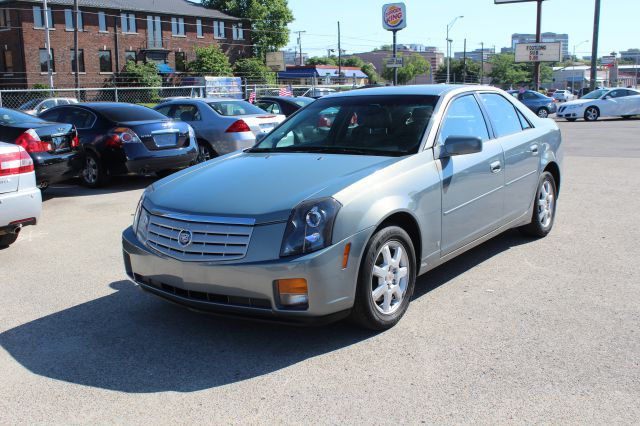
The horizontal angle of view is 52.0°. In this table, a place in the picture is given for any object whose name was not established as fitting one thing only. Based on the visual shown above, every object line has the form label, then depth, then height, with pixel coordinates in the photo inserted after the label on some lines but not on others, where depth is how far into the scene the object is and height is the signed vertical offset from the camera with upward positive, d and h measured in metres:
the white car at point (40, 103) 26.26 -0.34
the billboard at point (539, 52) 51.16 +2.94
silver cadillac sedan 3.84 -0.75
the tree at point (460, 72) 111.62 +3.27
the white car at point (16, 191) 6.43 -0.95
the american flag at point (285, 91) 34.18 +0.07
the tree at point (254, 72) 66.56 +2.19
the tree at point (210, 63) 63.47 +2.96
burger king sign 39.97 +4.59
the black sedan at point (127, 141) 10.72 -0.77
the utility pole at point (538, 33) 45.01 +4.00
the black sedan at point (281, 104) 16.42 -0.29
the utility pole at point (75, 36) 38.91 +3.42
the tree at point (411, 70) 129.12 +4.34
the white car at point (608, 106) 29.73 -0.74
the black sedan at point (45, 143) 9.24 -0.68
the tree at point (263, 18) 78.06 +8.91
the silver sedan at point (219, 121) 12.55 -0.54
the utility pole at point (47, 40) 39.07 +3.29
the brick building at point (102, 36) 53.09 +5.20
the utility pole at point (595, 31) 37.25 +3.28
